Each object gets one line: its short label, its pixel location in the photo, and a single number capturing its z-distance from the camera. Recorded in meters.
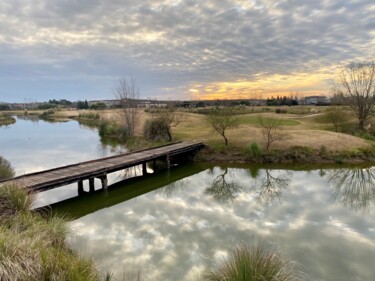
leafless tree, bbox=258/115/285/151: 23.30
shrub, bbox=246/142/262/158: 22.28
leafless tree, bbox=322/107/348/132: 32.44
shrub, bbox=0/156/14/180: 15.66
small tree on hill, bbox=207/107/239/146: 24.80
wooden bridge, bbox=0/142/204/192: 12.18
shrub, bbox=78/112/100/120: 64.58
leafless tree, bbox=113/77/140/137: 32.94
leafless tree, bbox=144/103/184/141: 28.00
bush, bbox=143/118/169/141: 28.44
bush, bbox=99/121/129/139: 35.16
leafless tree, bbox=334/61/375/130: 32.03
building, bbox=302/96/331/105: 86.70
